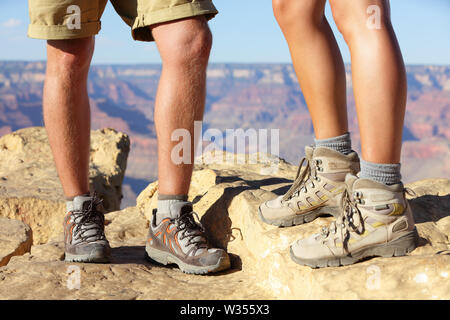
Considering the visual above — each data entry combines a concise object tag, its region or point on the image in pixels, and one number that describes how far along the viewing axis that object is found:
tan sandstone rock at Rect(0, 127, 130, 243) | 3.34
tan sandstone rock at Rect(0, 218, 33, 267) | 2.32
